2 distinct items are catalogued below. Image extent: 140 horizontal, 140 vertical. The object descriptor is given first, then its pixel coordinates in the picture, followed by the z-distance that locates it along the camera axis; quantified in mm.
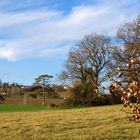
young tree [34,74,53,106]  63790
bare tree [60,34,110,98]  55933
